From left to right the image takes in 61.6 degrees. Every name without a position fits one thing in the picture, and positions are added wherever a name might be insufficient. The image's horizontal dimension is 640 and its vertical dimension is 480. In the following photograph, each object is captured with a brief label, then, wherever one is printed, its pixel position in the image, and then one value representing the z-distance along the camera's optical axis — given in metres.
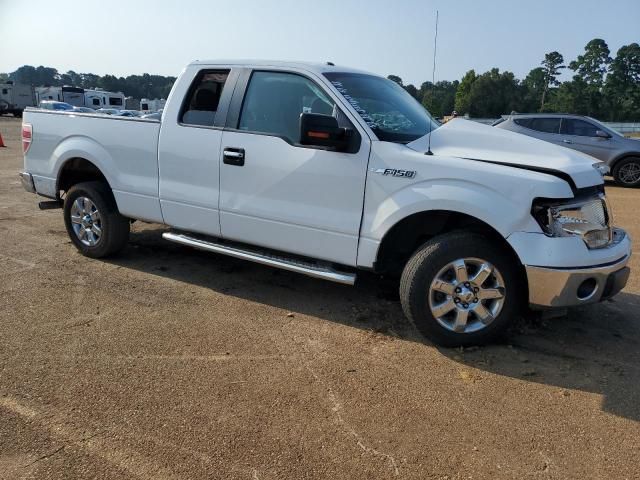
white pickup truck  3.51
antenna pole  3.92
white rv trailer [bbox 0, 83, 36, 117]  48.84
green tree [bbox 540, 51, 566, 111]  95.49
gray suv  12.66
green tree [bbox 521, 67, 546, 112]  71.00
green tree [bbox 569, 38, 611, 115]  94.94
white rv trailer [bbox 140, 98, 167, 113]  51.29
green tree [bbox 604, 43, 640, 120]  77.75
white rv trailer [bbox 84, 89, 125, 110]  48.47
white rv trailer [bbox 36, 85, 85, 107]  47.91
